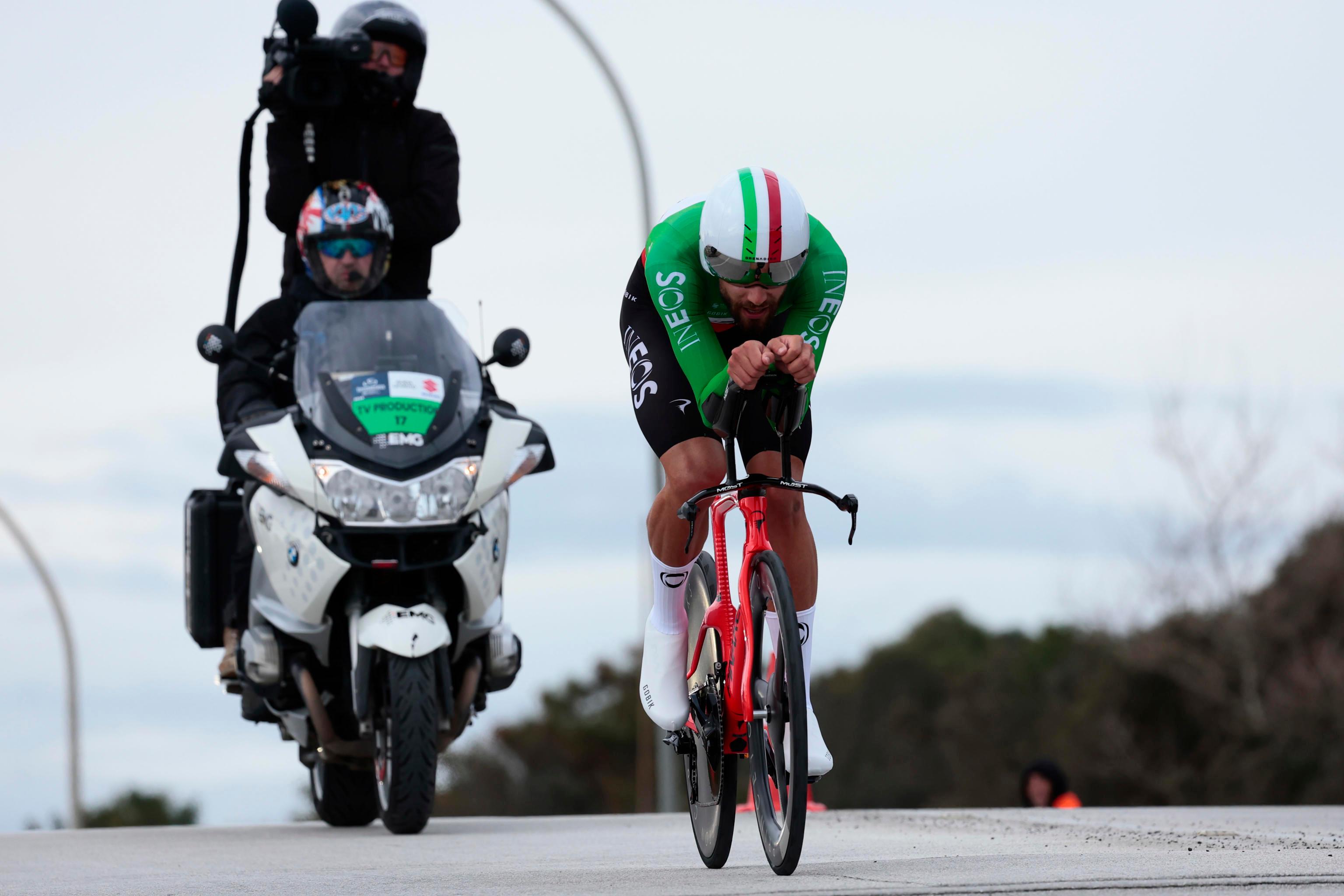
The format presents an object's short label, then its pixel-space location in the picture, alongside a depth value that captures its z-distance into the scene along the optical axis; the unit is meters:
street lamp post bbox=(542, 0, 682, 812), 29.84
